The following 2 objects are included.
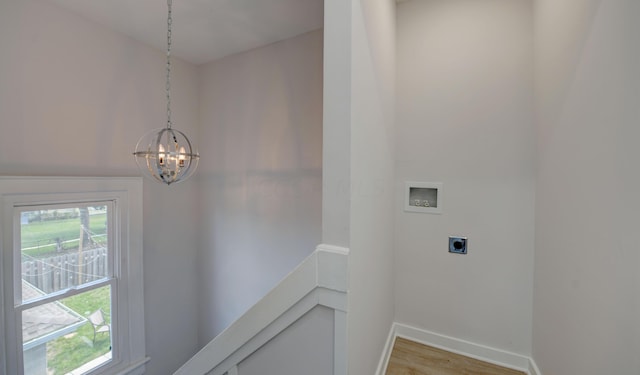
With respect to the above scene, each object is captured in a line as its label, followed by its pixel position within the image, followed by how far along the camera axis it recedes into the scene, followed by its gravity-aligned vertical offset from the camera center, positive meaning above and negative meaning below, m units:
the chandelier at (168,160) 1.57 +0.14
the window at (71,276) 1.78 -0.82
